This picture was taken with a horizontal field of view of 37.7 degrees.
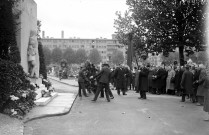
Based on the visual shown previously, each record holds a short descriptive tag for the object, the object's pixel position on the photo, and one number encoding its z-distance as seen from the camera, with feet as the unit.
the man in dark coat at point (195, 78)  43.93
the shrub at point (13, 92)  29.35
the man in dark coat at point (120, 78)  55.79
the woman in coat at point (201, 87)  35.63
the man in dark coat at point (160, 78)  60.08
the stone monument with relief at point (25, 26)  39.41
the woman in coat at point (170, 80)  58.27
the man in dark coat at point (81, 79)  49.90
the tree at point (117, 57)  320.62
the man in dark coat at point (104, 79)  45.10
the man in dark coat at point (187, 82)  46.78
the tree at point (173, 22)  72.74
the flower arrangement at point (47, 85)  44.91
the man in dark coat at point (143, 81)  49.26
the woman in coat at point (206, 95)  30.93
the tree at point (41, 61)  57.19
